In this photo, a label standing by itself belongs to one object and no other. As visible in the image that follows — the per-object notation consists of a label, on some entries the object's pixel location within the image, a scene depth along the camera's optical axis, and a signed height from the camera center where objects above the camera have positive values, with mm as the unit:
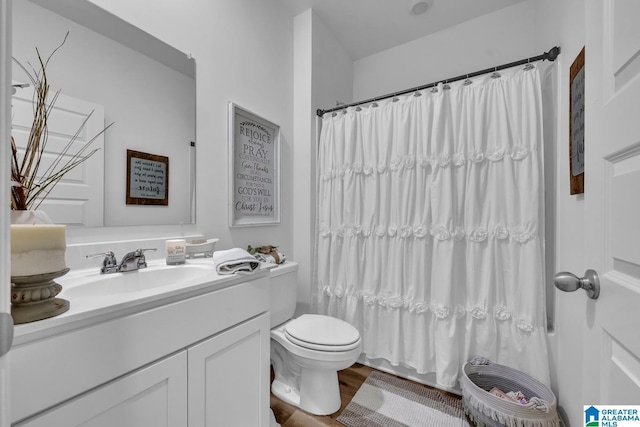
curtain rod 1317 +828
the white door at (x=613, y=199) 455 +30
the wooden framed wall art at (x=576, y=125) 1024 +377
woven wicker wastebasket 1126 -886
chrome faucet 972 -179
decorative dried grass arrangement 838 +254
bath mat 1353 -1089
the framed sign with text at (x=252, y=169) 1562 +310
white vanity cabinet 551 -409
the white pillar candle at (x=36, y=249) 553 -73
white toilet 1313 -699
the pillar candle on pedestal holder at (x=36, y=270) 547 -120
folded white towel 994 -184
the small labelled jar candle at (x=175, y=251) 1140 -157
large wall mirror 914 +500
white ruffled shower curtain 1373 -71
